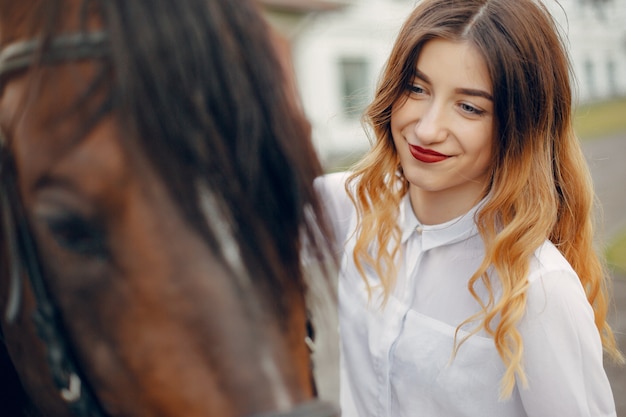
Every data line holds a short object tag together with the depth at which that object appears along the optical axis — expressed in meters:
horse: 0.89
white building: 13.25
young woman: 1.46
